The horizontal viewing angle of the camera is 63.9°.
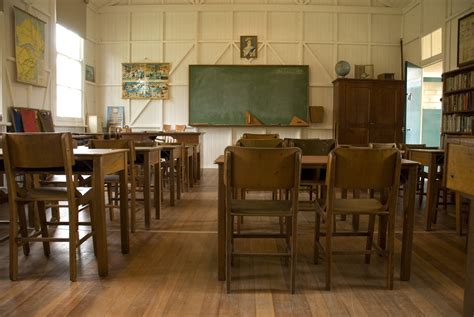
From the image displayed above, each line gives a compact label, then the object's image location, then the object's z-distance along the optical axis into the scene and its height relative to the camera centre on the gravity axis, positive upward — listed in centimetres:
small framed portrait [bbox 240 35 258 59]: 931 +214
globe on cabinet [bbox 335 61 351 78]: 888 +155
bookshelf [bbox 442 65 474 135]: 596 +57
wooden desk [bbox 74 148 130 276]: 238 -28
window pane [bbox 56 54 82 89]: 791 +128
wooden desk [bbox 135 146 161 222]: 356 -38
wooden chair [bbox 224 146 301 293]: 215 -22
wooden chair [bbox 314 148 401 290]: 219 -23
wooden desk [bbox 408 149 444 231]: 377 -41
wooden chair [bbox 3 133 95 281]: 226 -23
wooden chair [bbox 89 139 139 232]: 346 -21
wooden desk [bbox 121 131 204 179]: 648 -6
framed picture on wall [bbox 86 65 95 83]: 913 +140
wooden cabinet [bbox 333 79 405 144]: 869 +56
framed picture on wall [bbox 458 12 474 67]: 642 +167
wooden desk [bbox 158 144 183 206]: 465 -35
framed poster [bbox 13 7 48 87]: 599 +135
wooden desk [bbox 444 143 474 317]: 171 -22
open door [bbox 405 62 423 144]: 909 +77
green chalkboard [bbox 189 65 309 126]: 930 +106
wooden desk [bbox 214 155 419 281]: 238 -51
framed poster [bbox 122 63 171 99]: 945 +129
